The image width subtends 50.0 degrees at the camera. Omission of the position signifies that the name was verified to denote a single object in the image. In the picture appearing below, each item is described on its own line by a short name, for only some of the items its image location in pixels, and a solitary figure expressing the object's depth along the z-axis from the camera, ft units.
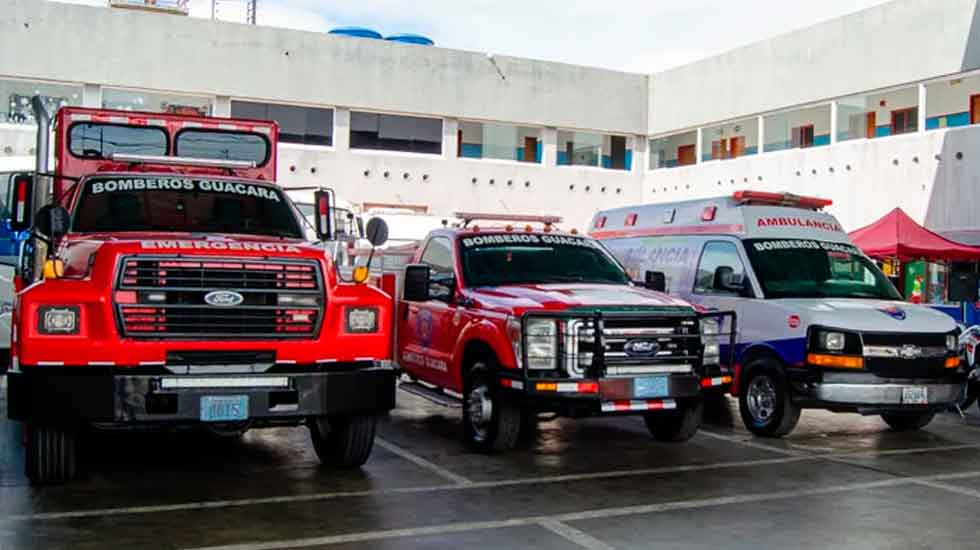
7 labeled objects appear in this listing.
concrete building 77.92
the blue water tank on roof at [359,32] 98.41
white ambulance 32.30
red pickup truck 28.07
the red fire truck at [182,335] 22.41
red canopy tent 59.98
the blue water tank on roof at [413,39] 102.89
